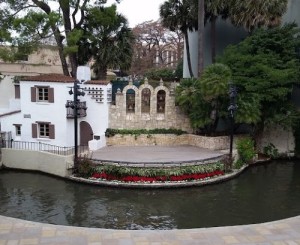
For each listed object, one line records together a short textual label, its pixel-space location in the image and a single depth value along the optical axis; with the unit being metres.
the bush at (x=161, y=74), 29.34
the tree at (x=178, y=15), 19.39
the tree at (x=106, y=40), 18.52
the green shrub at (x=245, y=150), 15.85
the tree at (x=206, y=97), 15.08
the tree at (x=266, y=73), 15.45
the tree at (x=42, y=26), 16.31
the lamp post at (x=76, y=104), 13.41
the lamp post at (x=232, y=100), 14.33
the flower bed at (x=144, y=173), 13.12
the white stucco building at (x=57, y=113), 15.87
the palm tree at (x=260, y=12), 17.34
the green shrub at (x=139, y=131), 16.54
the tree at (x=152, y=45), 36.57
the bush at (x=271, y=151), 17.35
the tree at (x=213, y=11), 17.80
